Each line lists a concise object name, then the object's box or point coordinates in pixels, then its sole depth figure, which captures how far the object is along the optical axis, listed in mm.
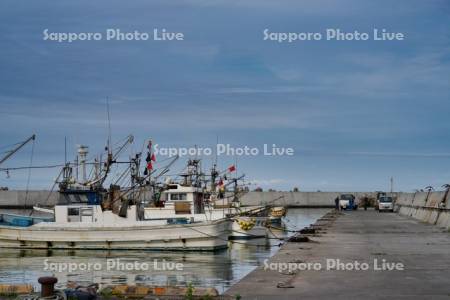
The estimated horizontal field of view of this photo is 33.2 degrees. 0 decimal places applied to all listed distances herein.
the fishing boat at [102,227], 36000
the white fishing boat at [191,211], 42344
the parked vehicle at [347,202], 88000
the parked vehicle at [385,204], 79875
